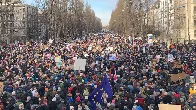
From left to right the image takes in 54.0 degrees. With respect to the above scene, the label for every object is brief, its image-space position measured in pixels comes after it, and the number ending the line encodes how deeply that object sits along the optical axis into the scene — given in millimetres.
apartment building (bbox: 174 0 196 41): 32488
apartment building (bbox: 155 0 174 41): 29645
